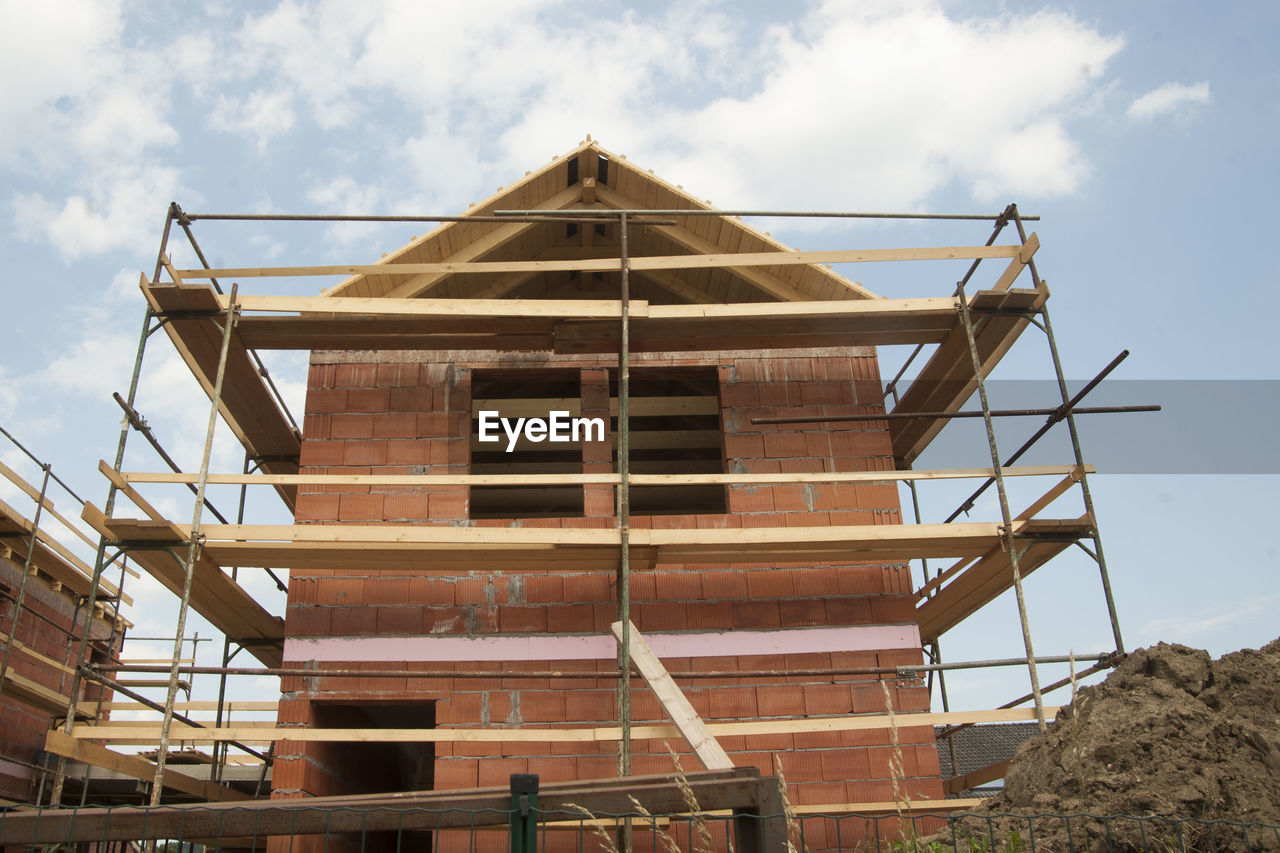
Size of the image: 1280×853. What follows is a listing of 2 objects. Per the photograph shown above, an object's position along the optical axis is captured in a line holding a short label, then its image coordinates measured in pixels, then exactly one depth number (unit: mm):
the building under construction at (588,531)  8055
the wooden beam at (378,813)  3977
